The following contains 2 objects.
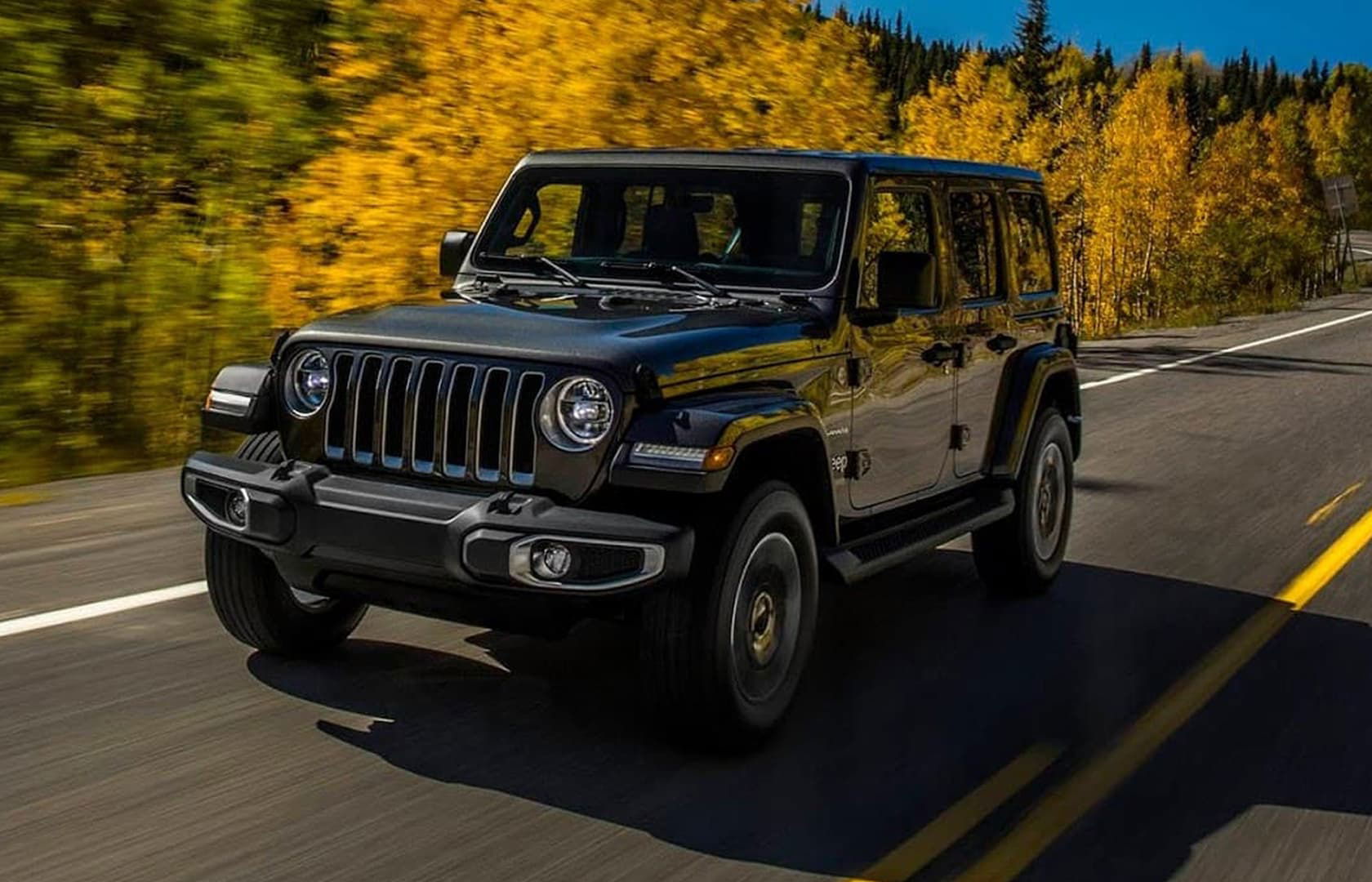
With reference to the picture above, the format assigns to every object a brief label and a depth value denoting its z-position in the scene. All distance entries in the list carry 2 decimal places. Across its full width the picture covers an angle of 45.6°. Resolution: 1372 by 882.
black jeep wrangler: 4.52
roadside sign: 54.06
